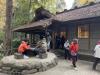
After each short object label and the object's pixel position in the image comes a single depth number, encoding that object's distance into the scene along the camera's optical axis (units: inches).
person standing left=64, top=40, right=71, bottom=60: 220.9
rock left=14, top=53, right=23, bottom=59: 177.0
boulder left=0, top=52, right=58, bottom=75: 156.6
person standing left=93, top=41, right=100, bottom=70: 163.0
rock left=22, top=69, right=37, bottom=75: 156.5
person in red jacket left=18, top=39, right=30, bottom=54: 191.0
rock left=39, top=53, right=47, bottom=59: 182.4
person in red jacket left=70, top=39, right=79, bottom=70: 171.4
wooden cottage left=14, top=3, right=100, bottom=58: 216.3
